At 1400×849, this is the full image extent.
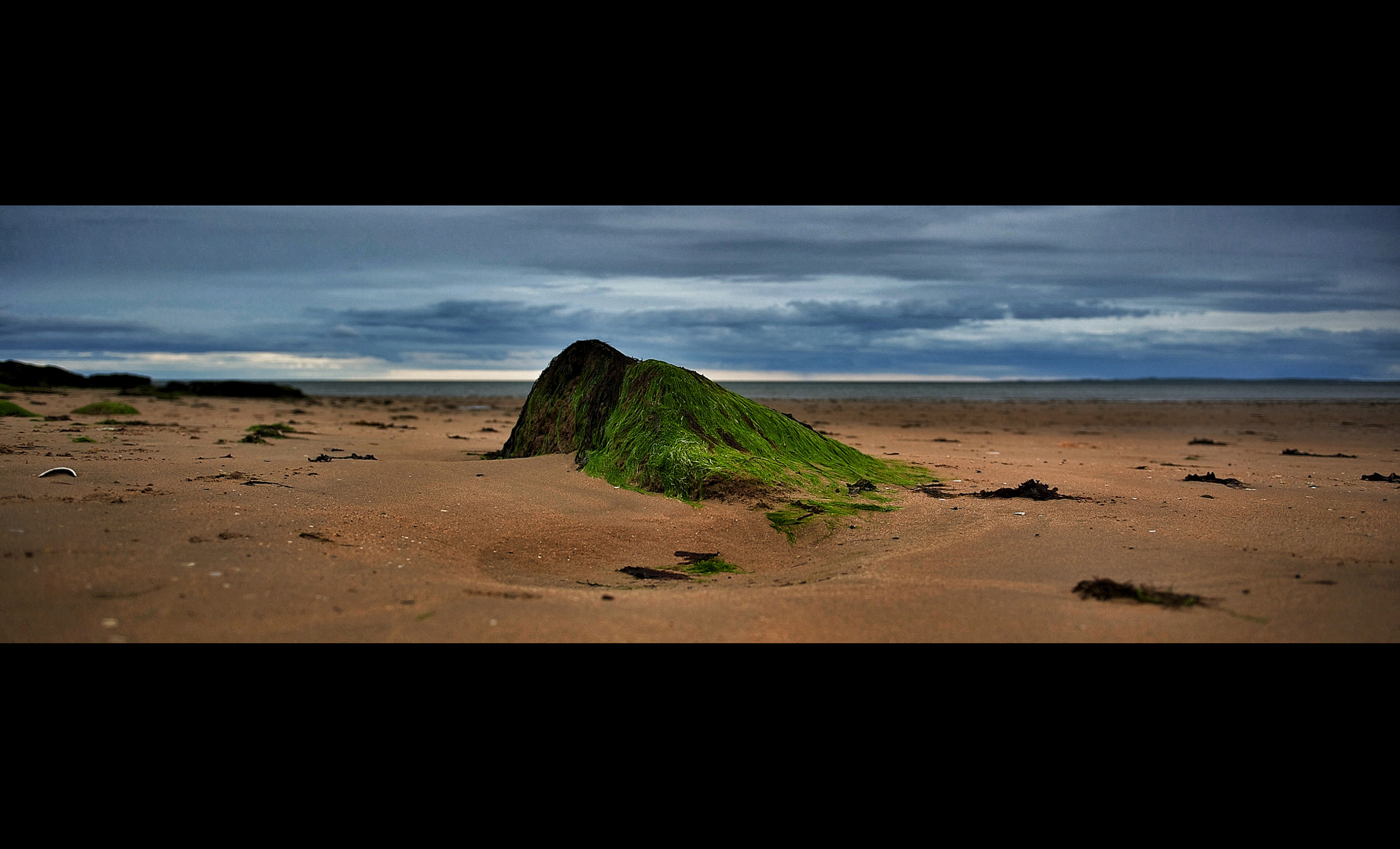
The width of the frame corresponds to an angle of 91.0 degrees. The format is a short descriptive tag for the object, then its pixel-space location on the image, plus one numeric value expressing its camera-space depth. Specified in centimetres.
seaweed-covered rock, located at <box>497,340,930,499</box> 532
